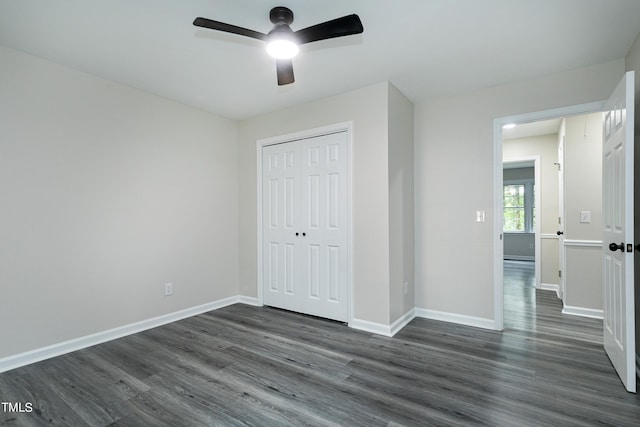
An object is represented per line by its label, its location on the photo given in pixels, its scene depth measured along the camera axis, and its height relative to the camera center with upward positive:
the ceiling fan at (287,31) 1.78 +1.08
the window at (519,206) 8.31 +0.16
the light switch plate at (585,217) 3.59 -0.06
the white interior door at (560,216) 4.32 -0.06
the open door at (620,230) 1.97 -0.13
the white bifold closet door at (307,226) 3.40 -0.13
